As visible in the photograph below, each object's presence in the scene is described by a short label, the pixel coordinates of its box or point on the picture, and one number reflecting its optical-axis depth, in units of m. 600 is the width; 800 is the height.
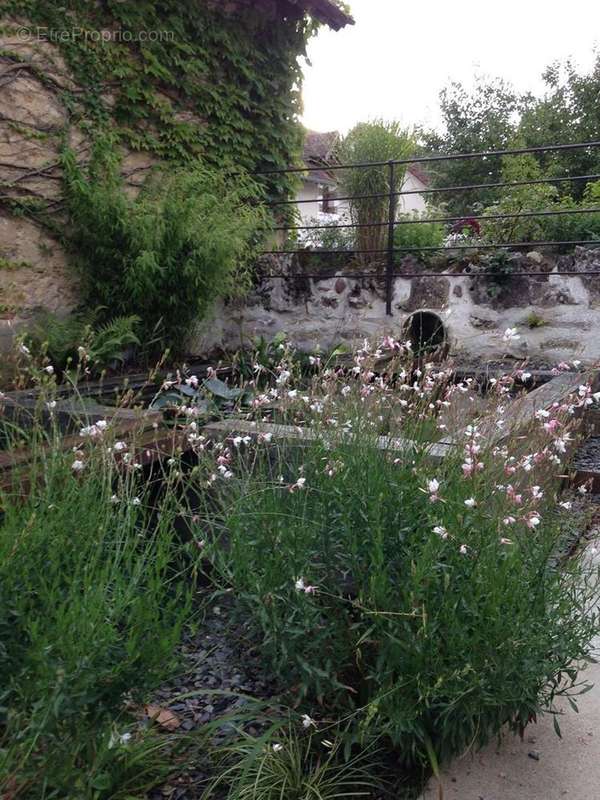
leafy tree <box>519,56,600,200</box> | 19.73
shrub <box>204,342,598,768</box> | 1.63
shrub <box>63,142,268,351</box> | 4.95
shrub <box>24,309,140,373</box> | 4.60
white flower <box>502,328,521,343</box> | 2.22
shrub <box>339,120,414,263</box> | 6.54
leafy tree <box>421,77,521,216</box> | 22.03
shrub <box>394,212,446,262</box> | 6.58
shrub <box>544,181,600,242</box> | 6.28
